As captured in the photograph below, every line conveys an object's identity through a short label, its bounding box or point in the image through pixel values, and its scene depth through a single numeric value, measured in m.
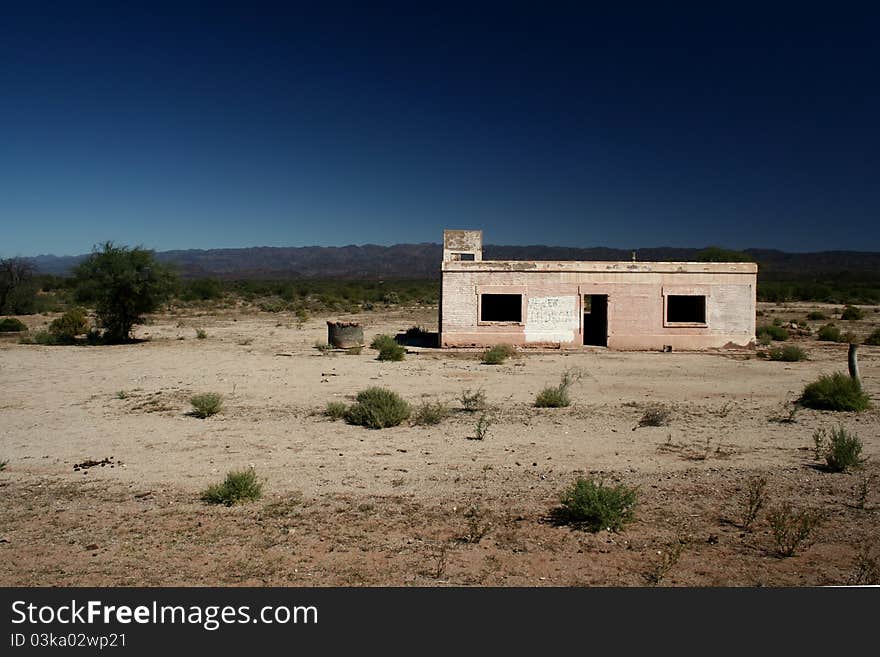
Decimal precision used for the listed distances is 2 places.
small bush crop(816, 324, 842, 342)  26.58
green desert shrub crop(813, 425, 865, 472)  8.71
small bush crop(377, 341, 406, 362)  20.34
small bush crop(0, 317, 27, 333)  29.70
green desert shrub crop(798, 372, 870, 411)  12.70
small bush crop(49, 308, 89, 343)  27.54
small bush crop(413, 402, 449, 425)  11.75
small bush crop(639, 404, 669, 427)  11.61
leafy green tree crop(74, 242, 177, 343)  26.48
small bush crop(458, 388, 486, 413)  13.01
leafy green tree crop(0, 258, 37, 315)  38.56
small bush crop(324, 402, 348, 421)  12.26
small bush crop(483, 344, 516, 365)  19.91
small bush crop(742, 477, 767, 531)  6.92
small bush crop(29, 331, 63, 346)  25.28
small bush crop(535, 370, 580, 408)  13.23
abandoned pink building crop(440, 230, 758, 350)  23.19
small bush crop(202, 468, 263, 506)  7.53
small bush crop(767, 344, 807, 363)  20.42
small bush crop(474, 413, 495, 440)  10.62
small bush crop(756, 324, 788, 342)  26.78
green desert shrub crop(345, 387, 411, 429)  11.56
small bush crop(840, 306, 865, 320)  37.53
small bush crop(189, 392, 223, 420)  12.38
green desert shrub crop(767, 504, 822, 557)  6.15
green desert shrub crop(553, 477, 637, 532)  6.79
